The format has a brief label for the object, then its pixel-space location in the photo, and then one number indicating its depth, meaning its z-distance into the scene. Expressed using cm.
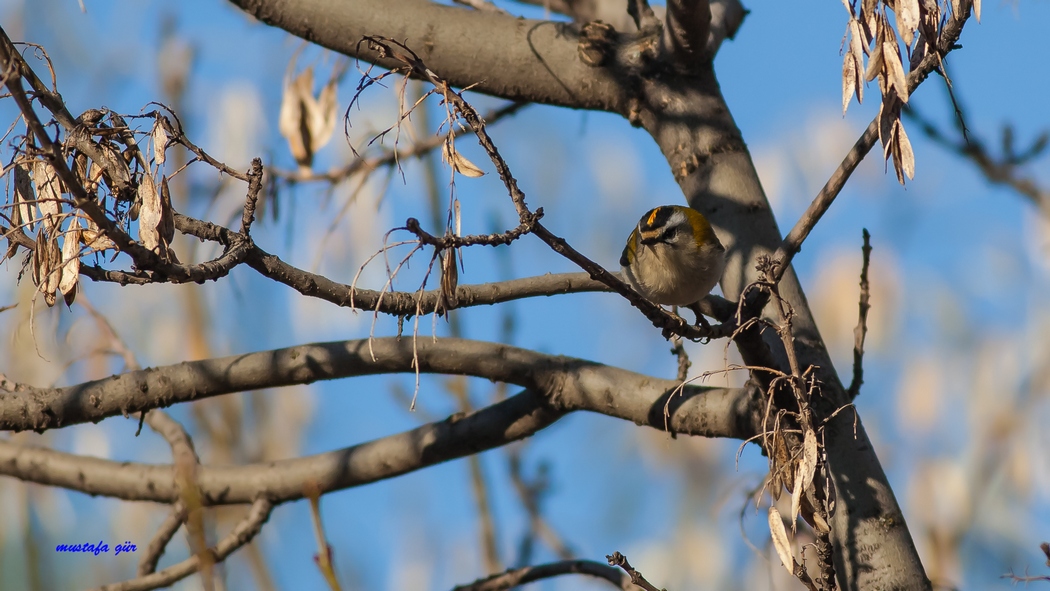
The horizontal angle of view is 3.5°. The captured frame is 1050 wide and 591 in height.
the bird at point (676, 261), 889
